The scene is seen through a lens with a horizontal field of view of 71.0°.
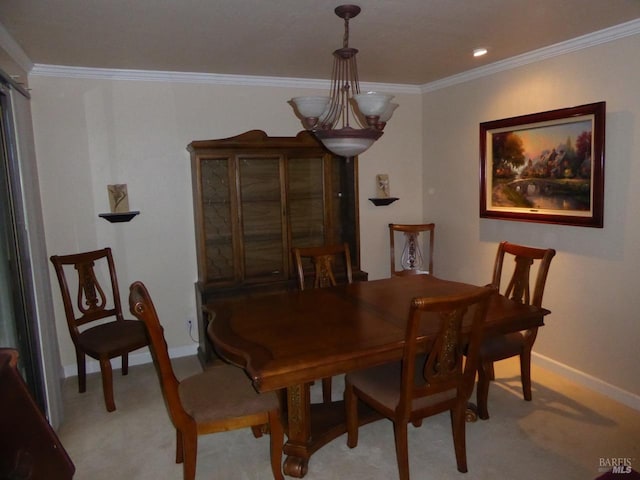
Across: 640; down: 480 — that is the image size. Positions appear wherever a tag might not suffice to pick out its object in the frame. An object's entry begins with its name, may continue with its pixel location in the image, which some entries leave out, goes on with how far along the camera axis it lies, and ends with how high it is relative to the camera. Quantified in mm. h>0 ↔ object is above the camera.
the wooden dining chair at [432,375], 1902 -909
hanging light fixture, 2143 +378
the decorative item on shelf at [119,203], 3426 -25
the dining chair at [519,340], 2650 -952
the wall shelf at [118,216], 3373 -123
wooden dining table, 1866 -671
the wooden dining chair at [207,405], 1934 -964
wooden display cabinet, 3486 -126
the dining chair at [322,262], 3119 -500
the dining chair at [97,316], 2945 -848
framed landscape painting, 2900 +110
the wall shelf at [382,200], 4258 -111
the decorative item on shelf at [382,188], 4341 +6
